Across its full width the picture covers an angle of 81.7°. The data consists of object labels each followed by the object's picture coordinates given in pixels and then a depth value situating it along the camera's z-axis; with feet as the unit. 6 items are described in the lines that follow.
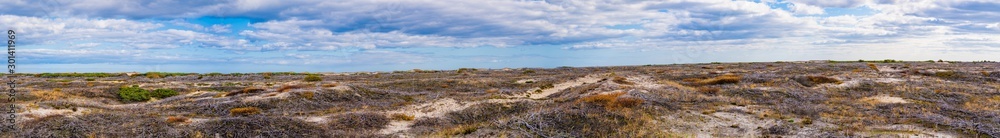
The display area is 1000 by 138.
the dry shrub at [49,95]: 109.94
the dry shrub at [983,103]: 92.50
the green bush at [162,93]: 134.62
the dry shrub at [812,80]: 145.79
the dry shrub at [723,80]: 150.54
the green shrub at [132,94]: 126.00
